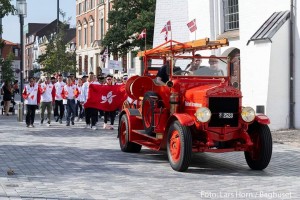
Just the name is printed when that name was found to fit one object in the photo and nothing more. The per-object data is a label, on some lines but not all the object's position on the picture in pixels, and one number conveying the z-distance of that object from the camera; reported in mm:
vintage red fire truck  10133
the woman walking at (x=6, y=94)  28127
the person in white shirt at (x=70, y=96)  21031
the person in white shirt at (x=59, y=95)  21683
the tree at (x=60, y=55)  46781
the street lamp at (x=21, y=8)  28297
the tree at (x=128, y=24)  36781
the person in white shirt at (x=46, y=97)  20422
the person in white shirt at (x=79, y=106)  22297
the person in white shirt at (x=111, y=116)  19625
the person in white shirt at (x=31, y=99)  19719
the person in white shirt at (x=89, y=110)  19342
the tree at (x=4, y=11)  25727
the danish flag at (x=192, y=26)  15391
